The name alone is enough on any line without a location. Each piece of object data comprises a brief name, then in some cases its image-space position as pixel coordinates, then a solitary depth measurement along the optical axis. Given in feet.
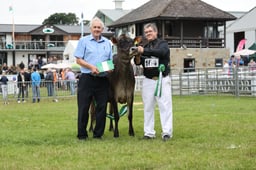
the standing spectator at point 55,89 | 84.77
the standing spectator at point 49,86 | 84.75
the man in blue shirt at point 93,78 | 28.40
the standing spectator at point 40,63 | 172.41
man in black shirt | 28.07
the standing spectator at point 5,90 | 83.17
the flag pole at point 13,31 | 230.48
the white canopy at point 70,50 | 165.58
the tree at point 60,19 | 395.83
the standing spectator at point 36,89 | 83.41
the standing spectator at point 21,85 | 83.82
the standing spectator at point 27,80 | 85.08
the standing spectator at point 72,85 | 87.61
